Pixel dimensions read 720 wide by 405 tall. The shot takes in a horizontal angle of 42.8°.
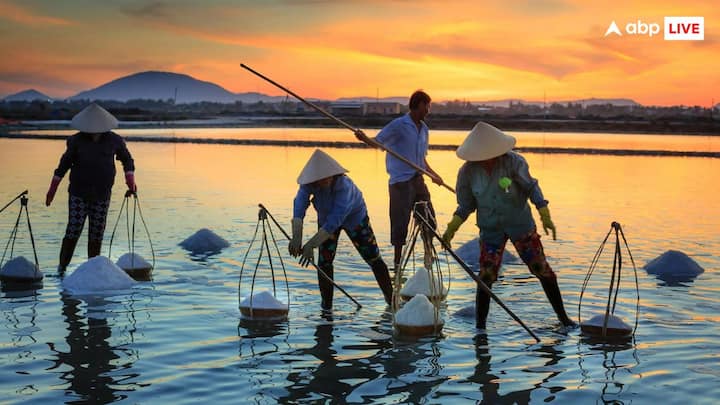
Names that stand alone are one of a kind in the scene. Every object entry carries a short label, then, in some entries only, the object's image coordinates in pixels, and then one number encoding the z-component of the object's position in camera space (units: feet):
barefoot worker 27.96
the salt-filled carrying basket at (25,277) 27.37
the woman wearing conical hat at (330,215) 22.59
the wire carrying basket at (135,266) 28.68
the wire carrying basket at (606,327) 21.44
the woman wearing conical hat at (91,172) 28.71
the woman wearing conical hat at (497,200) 20.93
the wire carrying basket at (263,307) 23.31
